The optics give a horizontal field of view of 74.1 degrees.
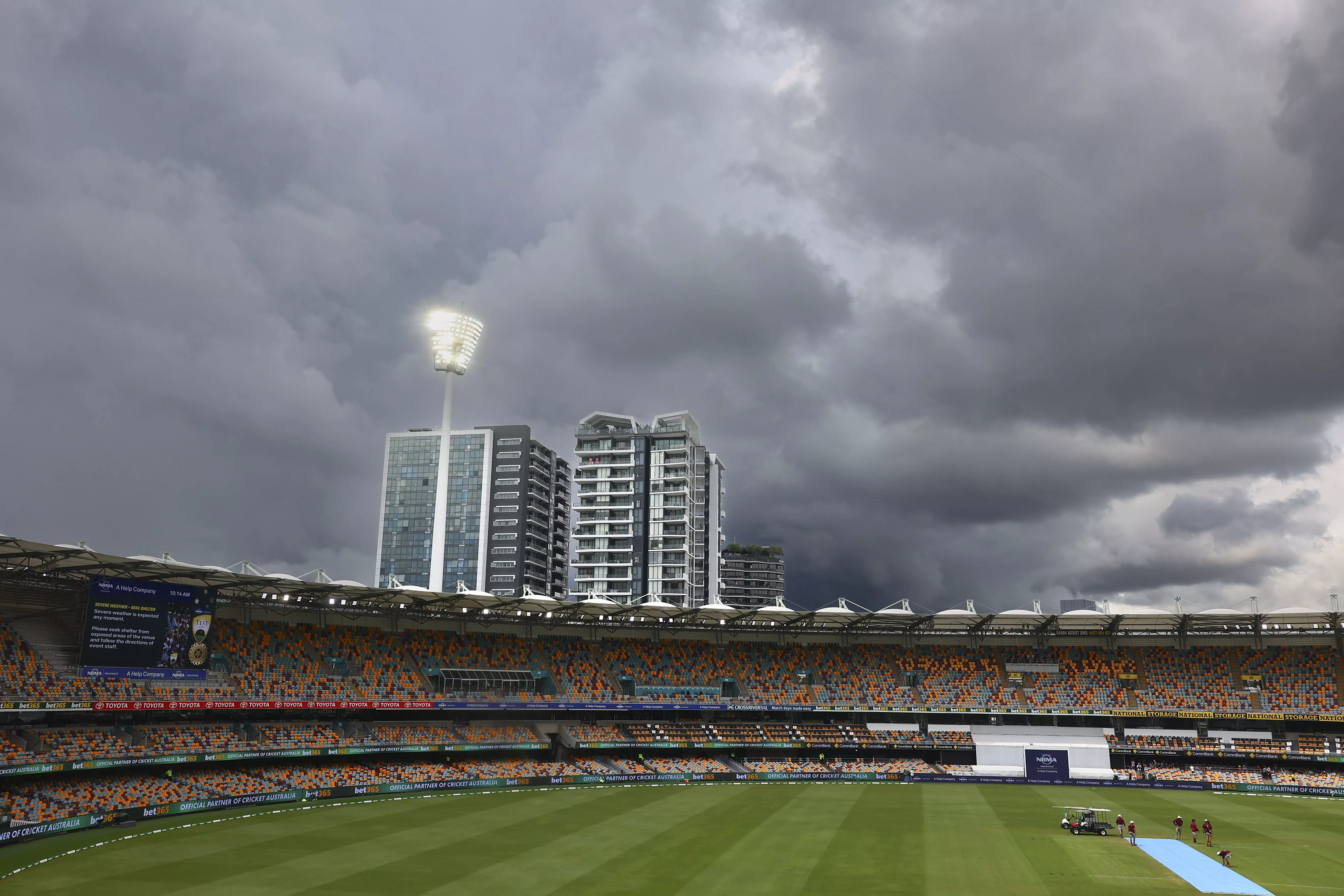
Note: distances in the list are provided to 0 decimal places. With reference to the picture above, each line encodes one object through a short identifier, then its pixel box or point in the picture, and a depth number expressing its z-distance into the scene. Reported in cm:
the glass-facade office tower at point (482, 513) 15362
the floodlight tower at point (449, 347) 8738
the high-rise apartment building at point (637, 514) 13638
